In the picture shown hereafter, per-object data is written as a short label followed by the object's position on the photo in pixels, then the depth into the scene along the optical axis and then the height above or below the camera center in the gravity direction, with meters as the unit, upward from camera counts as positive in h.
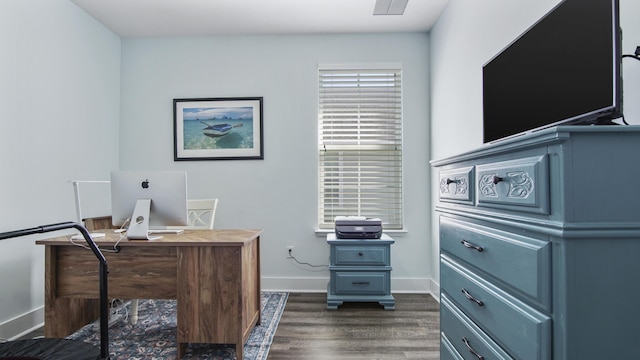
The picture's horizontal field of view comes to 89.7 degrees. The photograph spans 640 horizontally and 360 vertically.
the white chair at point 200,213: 2.93 -0.29
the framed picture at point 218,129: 3.56 +0.59
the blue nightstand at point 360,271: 2.97 -0.84
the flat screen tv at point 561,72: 0.97 +0.41
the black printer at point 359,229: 3.06 -0.45
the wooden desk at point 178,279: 2.05 -0.64
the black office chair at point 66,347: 1.45 -0.78
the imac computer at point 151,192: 2.21 -0.07
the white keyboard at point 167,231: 2.45 -0.38
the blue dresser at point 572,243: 0.78 -0.16
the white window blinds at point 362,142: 3.54 +0.43
